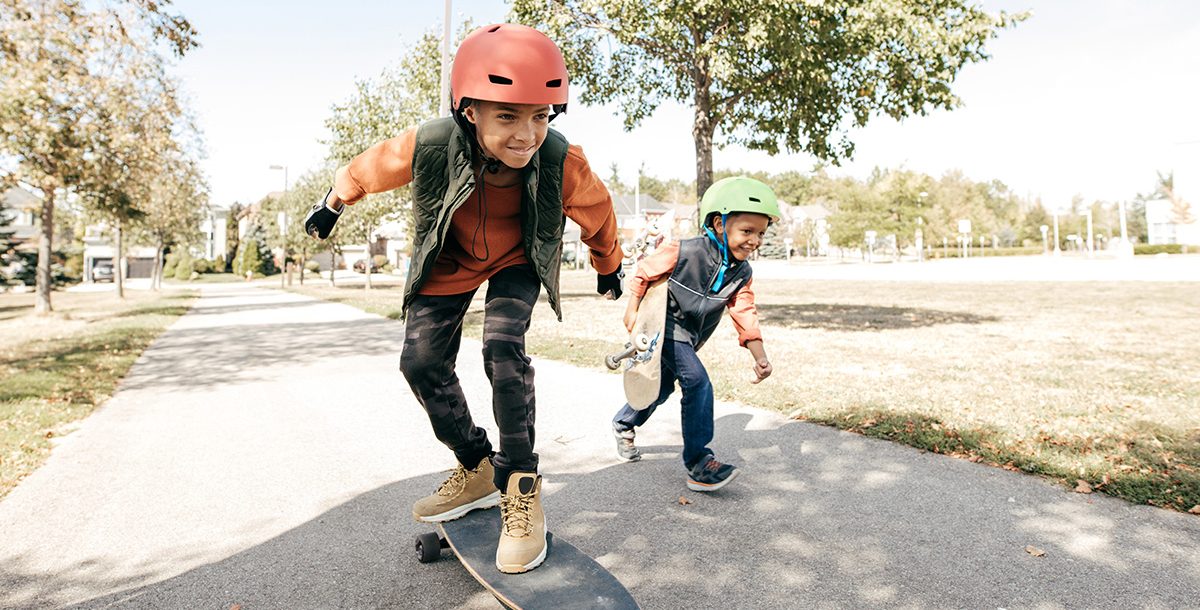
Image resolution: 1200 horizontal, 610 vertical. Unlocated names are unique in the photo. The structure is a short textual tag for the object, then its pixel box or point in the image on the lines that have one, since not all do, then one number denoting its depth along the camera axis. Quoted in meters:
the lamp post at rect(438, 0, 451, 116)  12.45
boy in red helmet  2.42
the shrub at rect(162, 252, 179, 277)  59.44
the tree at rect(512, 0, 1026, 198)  11.48
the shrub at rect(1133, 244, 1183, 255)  59.94
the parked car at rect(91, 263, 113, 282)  56.78
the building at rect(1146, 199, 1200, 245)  71.88
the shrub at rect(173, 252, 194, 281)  56.72
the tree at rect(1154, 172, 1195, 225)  54.72
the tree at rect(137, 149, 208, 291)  27.67
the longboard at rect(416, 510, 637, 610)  2.29
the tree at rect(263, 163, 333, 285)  33.44
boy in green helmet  3.77
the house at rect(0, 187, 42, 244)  72.12
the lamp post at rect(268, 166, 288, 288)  33.56
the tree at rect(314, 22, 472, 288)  21.94
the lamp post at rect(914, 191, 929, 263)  57.47
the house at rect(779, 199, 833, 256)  78.69
